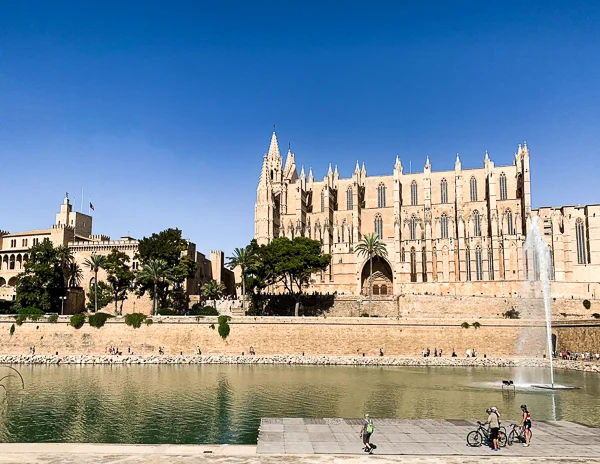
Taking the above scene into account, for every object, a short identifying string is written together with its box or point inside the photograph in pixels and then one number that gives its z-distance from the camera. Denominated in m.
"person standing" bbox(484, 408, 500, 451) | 16.33
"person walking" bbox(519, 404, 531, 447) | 17.02
